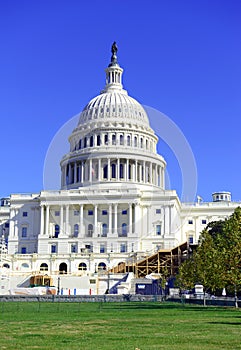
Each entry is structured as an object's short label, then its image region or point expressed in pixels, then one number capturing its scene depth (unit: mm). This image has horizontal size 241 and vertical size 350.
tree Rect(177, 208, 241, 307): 50338
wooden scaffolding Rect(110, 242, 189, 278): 105438
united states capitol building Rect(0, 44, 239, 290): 115188
